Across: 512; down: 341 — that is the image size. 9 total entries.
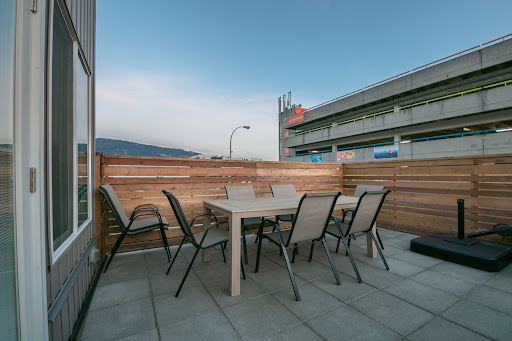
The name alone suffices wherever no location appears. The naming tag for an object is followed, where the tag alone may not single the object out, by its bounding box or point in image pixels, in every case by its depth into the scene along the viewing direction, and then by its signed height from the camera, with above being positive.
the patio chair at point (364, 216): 2.55 -0.56
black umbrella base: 2.59 -1.04
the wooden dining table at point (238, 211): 2.15 -0.45
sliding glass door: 0.88 -0.04
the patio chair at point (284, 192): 3.77 -0.40
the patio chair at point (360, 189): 3.63 -0.38
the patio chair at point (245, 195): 3.29 -0.40
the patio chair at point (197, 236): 2.17 -0.72
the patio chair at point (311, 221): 2.18 -0.52
